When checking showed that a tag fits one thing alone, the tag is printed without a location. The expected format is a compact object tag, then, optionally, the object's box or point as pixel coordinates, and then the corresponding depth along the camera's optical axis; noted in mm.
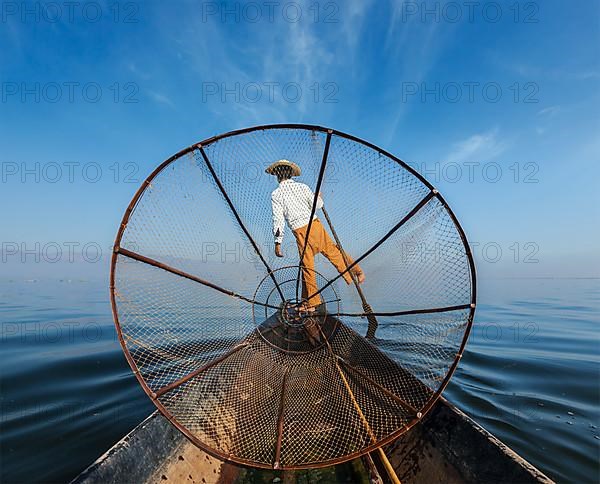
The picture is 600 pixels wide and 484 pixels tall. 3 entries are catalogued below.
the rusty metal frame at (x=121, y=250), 1946
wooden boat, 1680
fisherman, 4074
